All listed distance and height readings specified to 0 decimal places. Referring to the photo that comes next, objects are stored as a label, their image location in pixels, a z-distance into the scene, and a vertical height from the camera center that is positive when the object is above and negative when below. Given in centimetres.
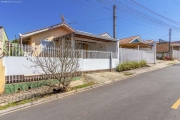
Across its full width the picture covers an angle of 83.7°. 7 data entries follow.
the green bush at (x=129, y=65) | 949 -74
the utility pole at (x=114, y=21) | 1241 +467
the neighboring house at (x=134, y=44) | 1382 +198
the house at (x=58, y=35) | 854 +192
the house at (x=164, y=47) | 2451 +284
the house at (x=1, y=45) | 459 +60
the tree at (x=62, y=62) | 475 -17
